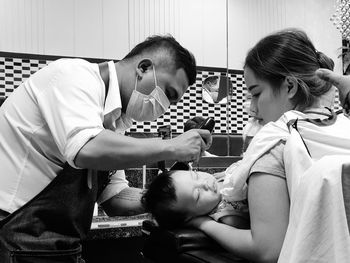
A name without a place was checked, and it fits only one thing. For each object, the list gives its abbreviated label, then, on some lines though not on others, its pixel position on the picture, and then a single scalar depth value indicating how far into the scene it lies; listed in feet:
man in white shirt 4.80
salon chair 4.51
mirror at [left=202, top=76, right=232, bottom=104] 16.99
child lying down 5.61
